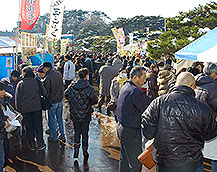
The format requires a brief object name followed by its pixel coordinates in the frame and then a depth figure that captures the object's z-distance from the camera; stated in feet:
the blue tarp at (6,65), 26.78
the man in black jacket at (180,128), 7.91
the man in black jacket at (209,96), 11.36
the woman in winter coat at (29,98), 16.12
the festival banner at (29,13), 28.48
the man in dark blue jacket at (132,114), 10.87
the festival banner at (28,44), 28.95
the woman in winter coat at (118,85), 19.53
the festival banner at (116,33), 70.67
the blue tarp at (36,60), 42.64
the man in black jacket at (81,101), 14.82
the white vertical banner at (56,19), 32.48
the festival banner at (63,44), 65.10
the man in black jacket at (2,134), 11.64
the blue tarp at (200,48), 17.63
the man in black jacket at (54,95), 17.61
